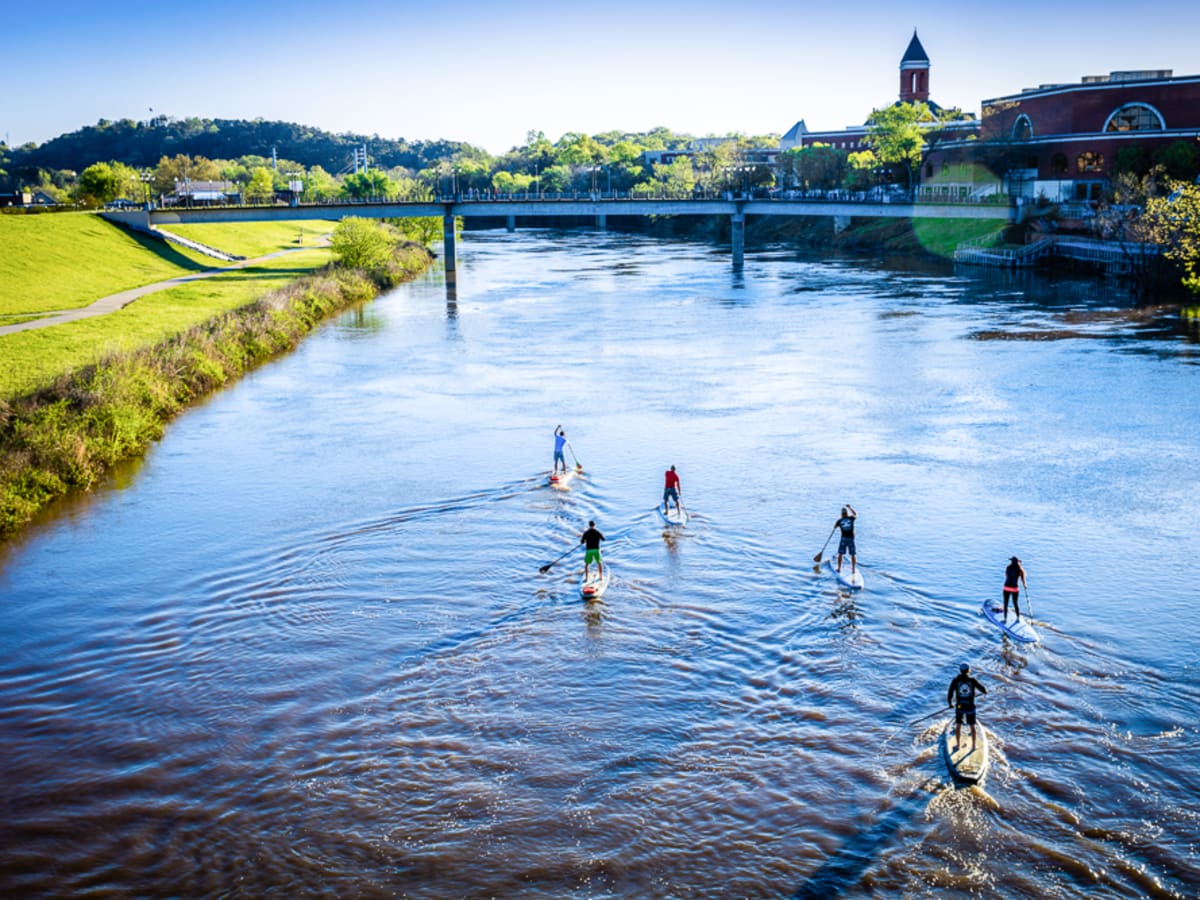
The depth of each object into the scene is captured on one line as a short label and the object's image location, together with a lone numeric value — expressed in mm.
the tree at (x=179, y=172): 159625
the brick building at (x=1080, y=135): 100688
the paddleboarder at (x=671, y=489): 30922
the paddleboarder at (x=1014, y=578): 23562
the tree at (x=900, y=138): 132750
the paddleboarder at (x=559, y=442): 35062
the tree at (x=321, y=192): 175250
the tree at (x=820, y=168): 161375
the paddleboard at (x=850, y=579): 26328
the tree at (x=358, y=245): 97188
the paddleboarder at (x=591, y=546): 26348
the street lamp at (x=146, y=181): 137250
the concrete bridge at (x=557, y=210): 102688
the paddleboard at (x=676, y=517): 31297
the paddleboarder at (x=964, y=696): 18531
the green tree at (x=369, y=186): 166250
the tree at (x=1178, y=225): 70625
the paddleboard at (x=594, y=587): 26047
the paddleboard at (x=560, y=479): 35156
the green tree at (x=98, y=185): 118438
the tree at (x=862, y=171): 149375
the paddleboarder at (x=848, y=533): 26203
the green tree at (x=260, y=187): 161375
